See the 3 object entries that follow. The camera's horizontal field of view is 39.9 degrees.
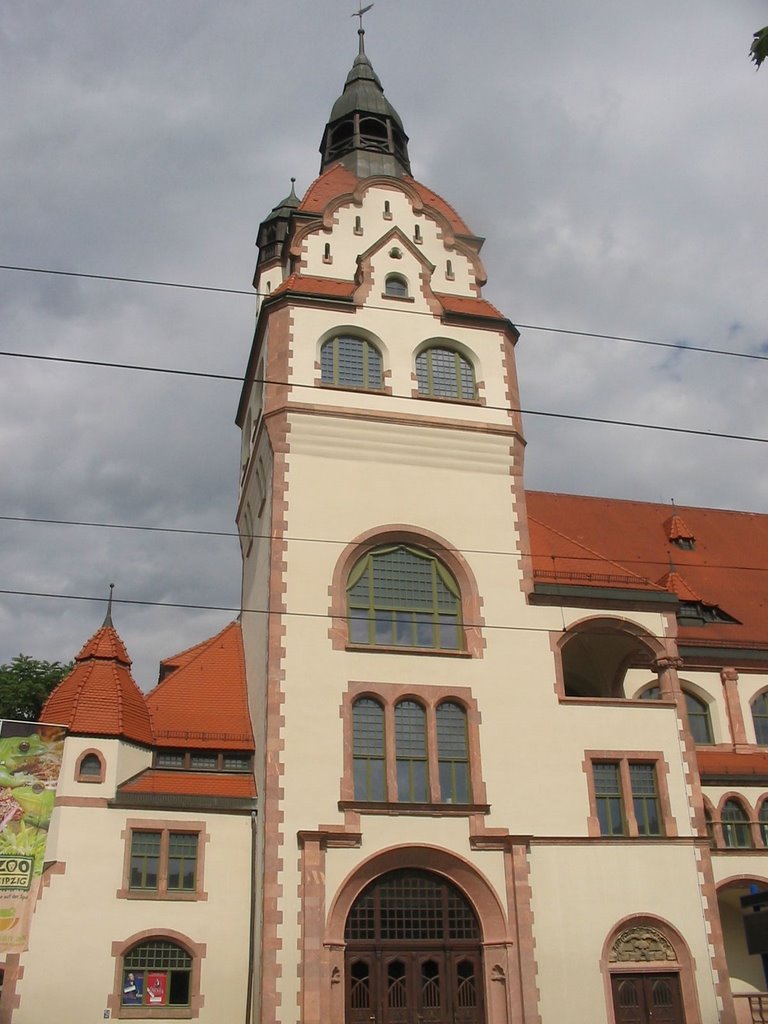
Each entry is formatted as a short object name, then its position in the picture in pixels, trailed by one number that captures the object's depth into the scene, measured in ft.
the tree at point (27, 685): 121.90
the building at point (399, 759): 67.05
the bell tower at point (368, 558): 67.92
